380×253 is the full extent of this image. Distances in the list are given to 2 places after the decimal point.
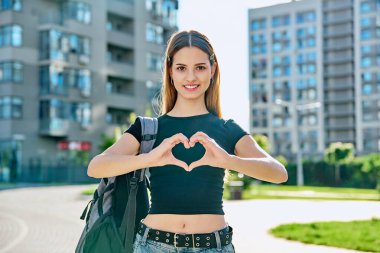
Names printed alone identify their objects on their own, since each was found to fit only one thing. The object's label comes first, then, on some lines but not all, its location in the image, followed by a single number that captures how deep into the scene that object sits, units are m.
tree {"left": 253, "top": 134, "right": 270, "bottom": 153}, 36.07
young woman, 2.81
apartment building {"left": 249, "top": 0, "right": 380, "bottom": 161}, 93.81
